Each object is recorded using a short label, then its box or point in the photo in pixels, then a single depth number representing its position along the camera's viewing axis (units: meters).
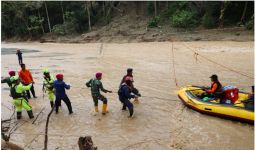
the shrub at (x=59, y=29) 33.03
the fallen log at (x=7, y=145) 4.65
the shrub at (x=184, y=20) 26.29
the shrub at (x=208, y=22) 25.75
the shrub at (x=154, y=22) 28.49
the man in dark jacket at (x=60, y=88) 8.75
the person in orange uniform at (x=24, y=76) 10.41
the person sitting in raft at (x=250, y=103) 8.05
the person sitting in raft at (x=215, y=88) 8.87
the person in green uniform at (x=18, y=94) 8.42
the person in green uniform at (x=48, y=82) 9.38
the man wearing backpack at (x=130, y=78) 9.14
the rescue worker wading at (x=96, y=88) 8.77
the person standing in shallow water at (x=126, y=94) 8.53
